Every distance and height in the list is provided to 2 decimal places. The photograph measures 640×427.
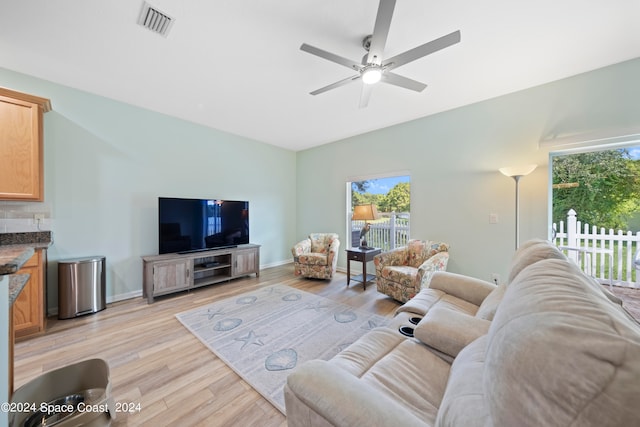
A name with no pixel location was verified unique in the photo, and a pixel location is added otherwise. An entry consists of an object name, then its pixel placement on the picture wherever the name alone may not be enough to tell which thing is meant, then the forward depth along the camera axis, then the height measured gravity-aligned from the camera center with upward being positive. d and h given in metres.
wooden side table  3.60 -0.71
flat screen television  3.33 -0.21
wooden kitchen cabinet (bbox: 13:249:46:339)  2.21 -0.92
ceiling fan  1.54 +1.23
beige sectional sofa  0.39 -0.37
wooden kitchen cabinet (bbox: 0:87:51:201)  2.26 +0.65
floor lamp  2.62 +0.46
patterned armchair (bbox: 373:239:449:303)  2.77 -0.75
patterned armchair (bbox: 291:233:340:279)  4.00 -0.85
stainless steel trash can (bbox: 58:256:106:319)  2.58 -0.88
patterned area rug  1.83 -1.22
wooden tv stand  3.10 -0.89
